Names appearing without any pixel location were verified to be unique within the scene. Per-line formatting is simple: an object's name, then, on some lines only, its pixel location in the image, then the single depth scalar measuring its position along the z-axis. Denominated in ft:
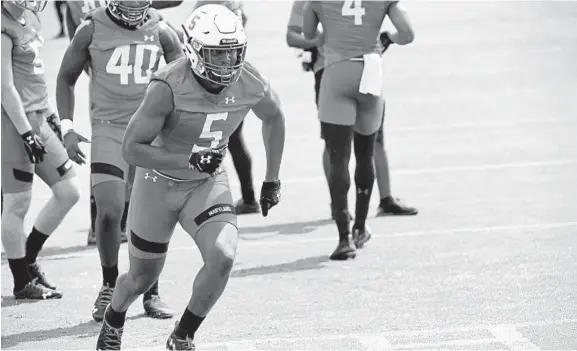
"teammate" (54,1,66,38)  188.28
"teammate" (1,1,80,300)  63.21
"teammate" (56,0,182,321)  59.72
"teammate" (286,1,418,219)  84.07
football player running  48.49
